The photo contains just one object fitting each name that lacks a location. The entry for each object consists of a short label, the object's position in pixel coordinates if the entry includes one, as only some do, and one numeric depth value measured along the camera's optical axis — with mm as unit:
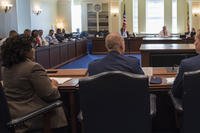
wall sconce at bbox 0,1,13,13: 12241
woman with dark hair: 2596
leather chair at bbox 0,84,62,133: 2301
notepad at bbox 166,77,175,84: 3123
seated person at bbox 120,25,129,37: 17586
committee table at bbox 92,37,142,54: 17109
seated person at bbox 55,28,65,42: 14319
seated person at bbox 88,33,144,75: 2805
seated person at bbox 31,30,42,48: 10586
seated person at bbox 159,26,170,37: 16970
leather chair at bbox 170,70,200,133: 2451
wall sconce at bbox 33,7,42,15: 15170
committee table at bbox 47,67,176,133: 3056
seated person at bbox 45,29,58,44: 12918
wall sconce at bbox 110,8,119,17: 19516
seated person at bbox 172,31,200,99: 2694
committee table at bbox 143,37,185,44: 12877
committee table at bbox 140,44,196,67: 6449
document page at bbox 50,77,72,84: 3379
